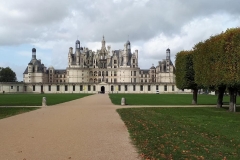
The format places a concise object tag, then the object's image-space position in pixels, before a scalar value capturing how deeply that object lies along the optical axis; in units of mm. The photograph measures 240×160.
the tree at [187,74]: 33375
